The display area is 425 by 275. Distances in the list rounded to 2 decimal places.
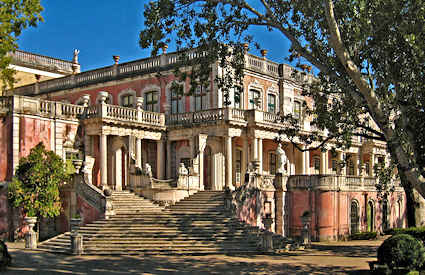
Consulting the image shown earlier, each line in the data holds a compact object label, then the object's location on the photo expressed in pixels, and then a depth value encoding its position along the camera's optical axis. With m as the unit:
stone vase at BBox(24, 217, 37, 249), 22.95
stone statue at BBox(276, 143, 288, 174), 29.34
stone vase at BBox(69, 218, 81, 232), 22.10
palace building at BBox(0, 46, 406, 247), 26.48
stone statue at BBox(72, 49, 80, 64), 43.22
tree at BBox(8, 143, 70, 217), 24.86
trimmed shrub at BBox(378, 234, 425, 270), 15.77
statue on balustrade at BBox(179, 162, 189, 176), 27.83
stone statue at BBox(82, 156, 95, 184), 25.77
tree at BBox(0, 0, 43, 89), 17.81
